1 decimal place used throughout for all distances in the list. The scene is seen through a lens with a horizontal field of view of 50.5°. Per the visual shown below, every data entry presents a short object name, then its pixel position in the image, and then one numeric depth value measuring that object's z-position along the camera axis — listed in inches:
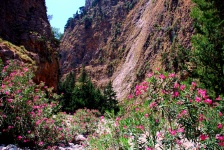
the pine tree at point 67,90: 1526.6
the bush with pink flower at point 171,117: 170.1
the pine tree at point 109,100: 1584.5
